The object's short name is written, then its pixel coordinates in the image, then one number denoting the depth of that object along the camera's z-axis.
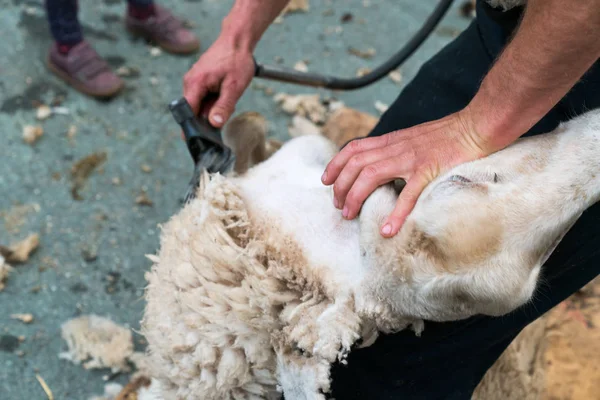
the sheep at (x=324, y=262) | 0.80
